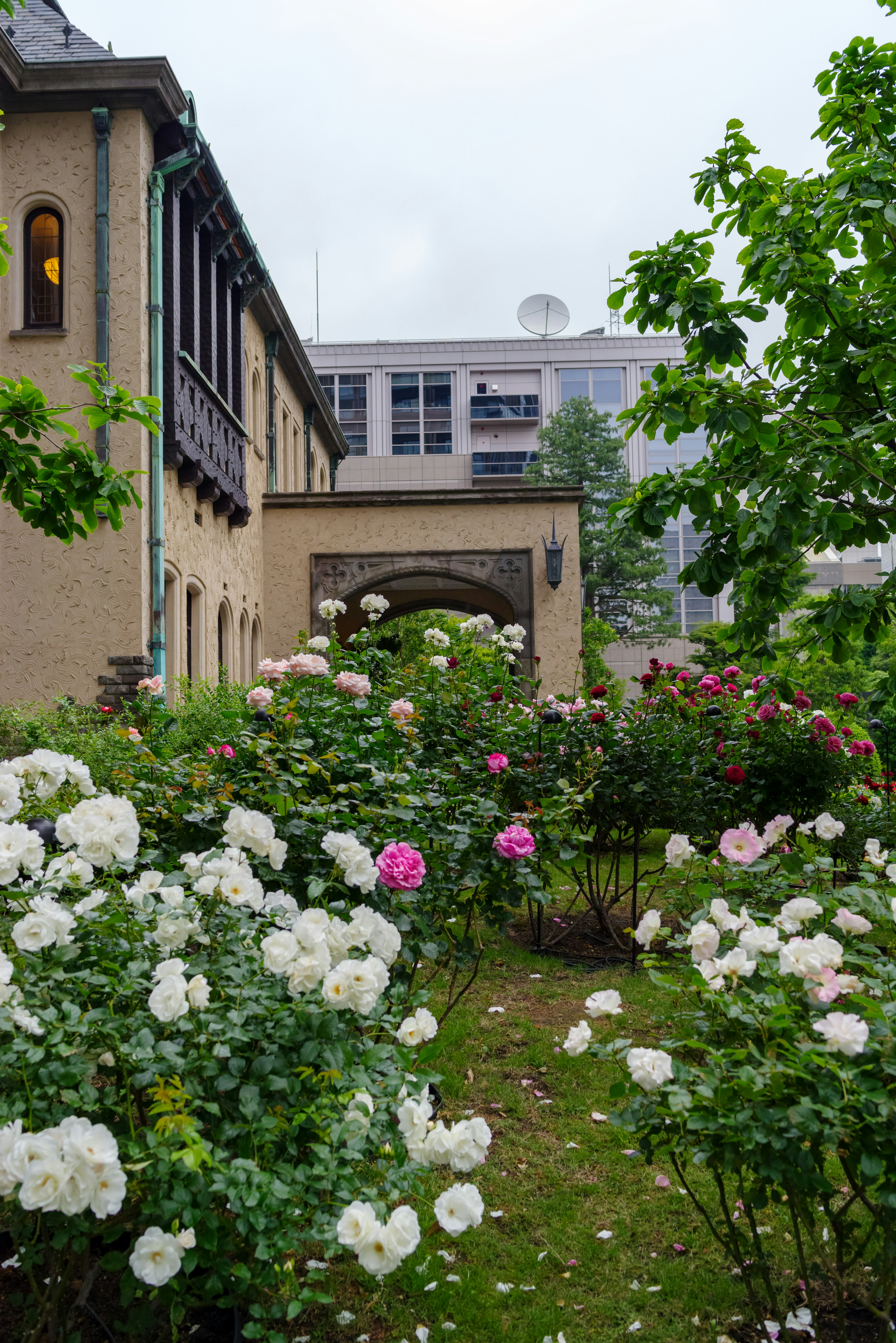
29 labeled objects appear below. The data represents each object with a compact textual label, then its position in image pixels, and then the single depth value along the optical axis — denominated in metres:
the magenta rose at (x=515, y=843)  2.70
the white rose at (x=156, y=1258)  1.45
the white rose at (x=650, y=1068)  1.67
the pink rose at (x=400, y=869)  2.33
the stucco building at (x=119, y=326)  10.69
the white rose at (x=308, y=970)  1.71
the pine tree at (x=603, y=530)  38.91
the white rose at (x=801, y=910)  1.94
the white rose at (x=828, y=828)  2.50
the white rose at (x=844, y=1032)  1.52
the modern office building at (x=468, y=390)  52.28
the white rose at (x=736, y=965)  1.77
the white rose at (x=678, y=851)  2.35
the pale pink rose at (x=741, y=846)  2.27
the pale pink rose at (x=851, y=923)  1.92
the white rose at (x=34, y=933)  1.75
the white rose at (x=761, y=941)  1.83
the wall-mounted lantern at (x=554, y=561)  16.09
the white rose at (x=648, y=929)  2.03
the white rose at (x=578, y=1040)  1.89
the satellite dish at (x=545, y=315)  45.78
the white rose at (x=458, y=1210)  1.60
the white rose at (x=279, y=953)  1.72
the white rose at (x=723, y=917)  1.97
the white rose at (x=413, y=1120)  1.70
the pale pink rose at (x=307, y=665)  4.07
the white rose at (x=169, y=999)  1.62
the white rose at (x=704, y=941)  1.89
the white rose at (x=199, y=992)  1.65
